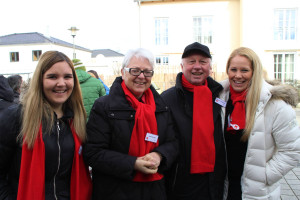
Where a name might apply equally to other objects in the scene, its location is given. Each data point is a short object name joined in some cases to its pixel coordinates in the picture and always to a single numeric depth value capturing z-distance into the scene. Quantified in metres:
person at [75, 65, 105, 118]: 4.57
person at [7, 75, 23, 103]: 5.64
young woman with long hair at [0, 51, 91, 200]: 1.78
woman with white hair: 1.93
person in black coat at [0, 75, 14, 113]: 3.64
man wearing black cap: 2.37
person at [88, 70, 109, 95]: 6.23
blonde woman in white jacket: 2.23
